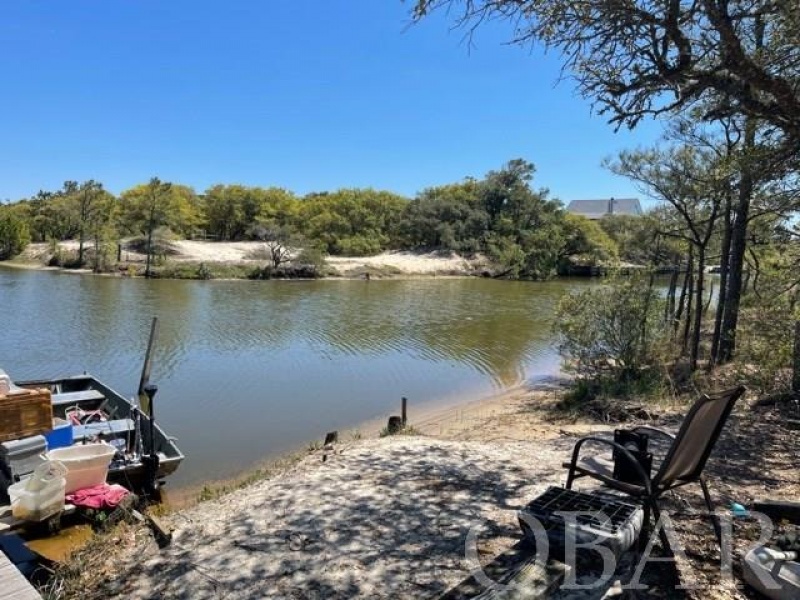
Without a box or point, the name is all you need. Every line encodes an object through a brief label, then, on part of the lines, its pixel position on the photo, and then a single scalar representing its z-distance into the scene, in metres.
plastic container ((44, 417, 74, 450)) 6.60
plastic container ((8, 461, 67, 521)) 5.57
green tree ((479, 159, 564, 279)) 53.62
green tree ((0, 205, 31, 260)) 50.84
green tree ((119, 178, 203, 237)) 44.78
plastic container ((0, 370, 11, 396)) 4.57
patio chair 2.65
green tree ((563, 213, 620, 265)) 56.78
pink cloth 5.86
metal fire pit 2.37
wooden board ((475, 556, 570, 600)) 2.17
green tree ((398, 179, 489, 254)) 57.28
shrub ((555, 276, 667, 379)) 10.95
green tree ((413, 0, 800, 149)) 3.27
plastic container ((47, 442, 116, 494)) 5.97
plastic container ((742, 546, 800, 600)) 2.43
